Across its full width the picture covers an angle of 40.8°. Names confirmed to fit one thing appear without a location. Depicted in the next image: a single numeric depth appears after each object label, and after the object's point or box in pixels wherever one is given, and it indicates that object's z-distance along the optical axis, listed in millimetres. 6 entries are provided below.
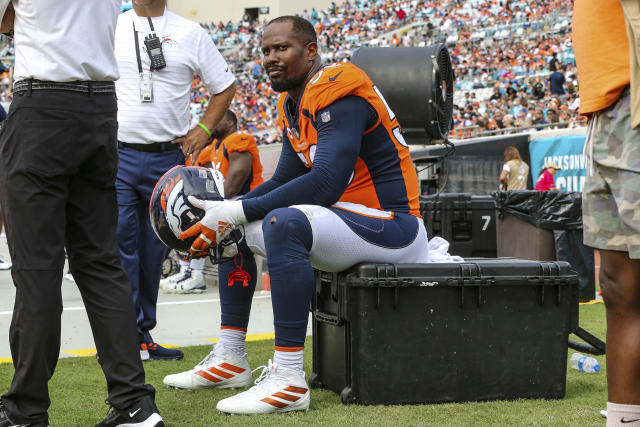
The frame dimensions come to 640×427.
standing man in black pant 2682
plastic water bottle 4035
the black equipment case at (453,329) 3312
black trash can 7406
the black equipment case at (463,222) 7715
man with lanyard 4305
